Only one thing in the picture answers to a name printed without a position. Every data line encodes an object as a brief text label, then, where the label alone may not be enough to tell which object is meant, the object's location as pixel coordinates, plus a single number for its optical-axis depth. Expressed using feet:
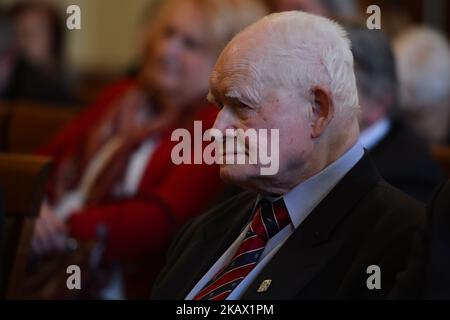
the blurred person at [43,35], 39.78
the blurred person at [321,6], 23.17
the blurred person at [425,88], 25.42
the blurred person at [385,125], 17.68
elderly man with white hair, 10.97
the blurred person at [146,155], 19.11
